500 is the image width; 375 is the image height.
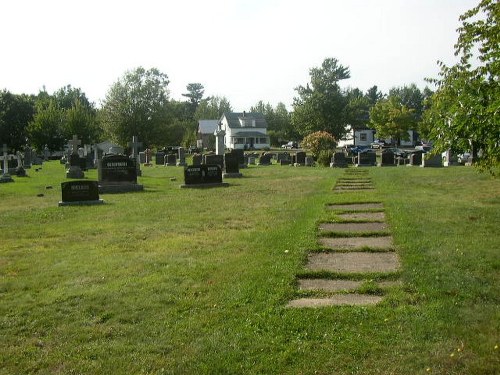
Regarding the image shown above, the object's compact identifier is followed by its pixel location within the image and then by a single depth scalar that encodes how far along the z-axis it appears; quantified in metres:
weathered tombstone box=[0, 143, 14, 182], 26.50
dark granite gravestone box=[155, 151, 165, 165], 46.62
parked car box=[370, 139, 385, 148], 77.12
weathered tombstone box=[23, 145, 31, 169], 40.29
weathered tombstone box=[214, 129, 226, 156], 37.44
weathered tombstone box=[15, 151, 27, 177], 30.19
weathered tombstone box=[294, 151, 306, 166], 36.75
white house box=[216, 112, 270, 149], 85.81
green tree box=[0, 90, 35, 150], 64.71
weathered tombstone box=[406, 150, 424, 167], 32.28
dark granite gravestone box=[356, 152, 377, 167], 35.00
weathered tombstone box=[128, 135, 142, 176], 28.83
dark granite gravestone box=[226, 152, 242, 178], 25.67
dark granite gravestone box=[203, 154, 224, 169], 29.72
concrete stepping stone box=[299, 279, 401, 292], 6.11
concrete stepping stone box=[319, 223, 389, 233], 9.65
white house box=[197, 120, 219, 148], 93.81
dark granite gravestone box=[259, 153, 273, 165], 39.55
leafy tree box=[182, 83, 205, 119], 148.38
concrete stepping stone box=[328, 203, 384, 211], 12.46
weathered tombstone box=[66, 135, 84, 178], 28.17
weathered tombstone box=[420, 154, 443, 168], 29.36
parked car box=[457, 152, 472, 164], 31.05
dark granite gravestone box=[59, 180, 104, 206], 15.51
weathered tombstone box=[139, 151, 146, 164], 48.34
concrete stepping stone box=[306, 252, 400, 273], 6.91
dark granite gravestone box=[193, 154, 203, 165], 33.38
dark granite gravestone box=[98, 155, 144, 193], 19.84
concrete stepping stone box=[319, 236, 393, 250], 8.20
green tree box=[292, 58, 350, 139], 70.44
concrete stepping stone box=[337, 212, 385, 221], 10.97
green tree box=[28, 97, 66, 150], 63.81
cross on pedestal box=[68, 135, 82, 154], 31.23
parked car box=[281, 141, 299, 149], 84.07
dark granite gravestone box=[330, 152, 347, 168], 33.59
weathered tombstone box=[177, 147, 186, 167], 41.80
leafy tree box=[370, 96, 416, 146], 66.06
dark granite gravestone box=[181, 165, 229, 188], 20.95
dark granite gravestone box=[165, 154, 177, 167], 43.22
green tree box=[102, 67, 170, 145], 68.62
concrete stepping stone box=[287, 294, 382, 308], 5.55
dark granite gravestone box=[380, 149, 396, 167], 34.59
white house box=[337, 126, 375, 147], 89.44
